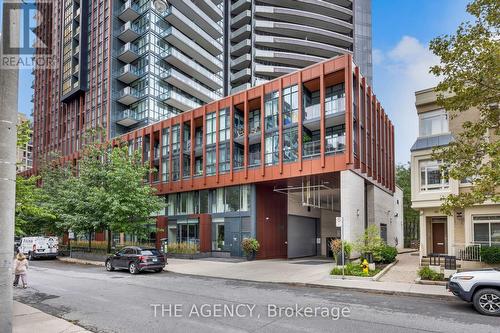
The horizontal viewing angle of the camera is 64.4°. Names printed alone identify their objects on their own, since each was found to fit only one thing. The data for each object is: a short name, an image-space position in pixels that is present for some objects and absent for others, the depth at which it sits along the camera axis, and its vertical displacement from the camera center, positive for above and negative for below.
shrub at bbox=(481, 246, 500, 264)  17.72 -2.48
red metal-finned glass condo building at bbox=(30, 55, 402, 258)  27.39 +2.77
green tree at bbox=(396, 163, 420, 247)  56.19 -1.64
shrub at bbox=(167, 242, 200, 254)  31.73 -3.84
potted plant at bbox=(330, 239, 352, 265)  21.73 -2.64
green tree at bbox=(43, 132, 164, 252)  29.45 +0.27
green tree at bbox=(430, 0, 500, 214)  12.65 +3.86
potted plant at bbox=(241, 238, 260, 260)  29.17 -3.39
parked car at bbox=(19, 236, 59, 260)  32.62 -3.86
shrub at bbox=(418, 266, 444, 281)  16.22 -3.09
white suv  10.84 -2.52
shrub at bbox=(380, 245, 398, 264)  23.81 -3.34
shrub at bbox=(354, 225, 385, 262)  20.31 -2.21
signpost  18.86 -1.01
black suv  21.48 -3.28
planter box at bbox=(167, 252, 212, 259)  31.23 -4.38
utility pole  5.01 +0.45
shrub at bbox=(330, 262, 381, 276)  18.56 -3.36
